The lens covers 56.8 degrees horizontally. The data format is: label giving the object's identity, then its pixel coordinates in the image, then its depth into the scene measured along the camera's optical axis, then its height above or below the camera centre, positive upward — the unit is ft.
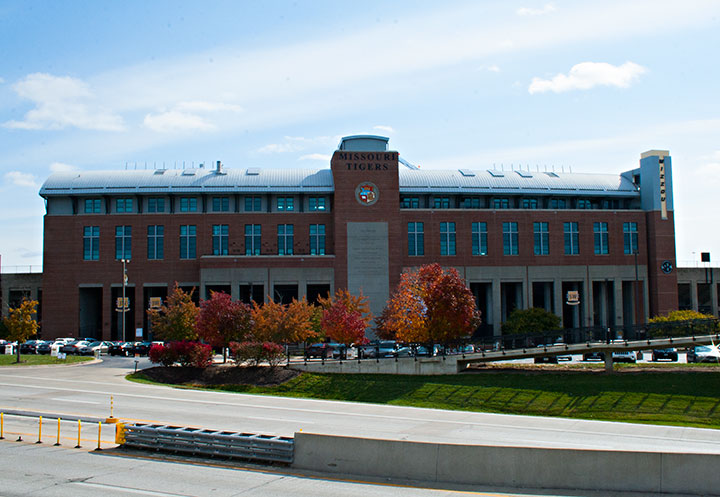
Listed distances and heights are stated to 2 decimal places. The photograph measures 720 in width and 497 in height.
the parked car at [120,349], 187.11 -13.61
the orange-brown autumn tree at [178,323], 146.92 -5.03
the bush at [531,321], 202.69 -7.45
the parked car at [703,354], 139.85 -12.67
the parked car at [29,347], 192.34 -13.29
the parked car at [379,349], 142.66 -11.40
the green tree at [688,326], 126.15 -5.85
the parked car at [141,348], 187.42 -13.40
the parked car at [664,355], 153.79 -13.67
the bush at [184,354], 130.82 -10.63
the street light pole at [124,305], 201.87 -1.49
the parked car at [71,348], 187.62 -13.26
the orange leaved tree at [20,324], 147.54 -4.94
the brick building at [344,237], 231.30 +22.06
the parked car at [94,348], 184.31 -13.51
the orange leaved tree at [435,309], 135.85 -2.45
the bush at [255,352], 130.41 -10.27
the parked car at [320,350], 153.17 -12.26
